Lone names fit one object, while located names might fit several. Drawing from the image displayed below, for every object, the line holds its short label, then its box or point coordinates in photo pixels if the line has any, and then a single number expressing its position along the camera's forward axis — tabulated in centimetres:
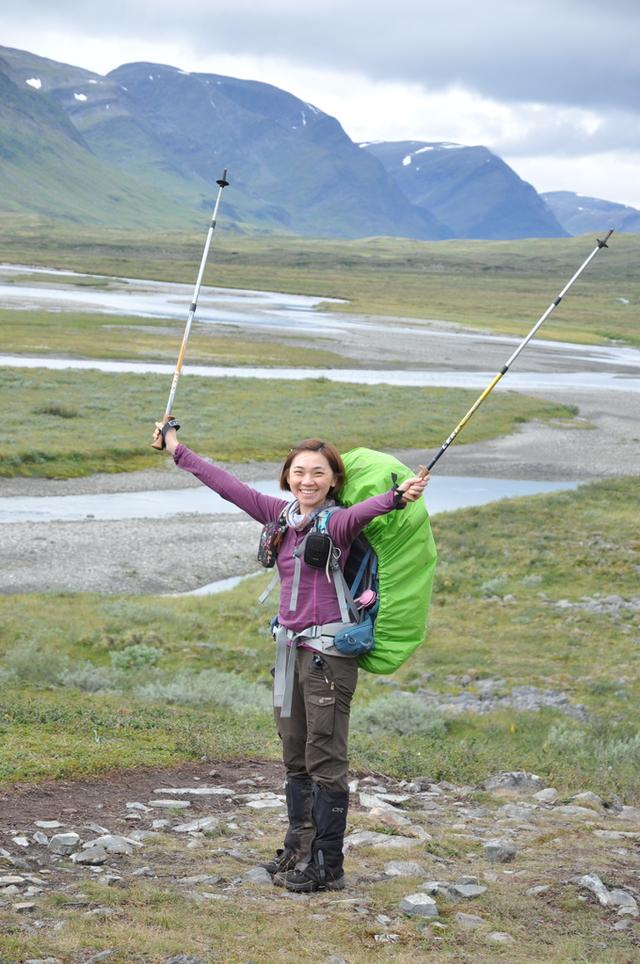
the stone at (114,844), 823
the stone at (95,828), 878
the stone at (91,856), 795
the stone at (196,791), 1037
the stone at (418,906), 724
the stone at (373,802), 1025
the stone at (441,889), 762
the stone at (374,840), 894
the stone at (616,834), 962
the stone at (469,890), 764
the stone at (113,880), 741
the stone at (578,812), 1049
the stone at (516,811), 1039
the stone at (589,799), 1105
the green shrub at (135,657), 1828
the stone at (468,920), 710
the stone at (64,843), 816
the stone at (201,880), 763
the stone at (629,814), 1070
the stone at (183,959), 613
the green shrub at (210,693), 1516
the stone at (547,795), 1119
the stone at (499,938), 687
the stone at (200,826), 910
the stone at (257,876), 777
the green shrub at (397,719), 1487
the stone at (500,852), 873
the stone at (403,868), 810
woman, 757
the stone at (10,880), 732
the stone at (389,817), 962
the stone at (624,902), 755
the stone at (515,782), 1166
